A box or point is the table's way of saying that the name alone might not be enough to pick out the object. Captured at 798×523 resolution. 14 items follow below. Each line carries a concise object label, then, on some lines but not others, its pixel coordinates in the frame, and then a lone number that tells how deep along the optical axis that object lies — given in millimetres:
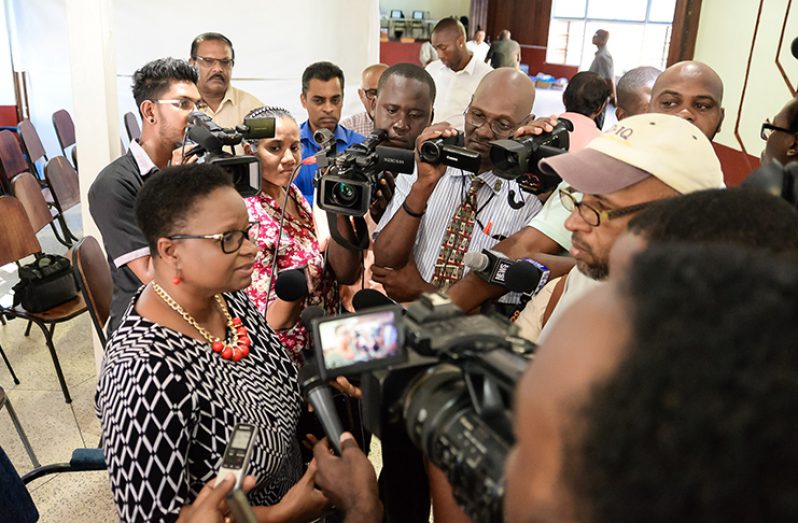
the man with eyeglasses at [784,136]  2404
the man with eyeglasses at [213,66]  3346
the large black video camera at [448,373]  672
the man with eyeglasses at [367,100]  3746
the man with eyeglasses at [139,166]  2066
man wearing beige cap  1249
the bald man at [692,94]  2404
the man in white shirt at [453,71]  4594
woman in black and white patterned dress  1220
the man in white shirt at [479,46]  8759
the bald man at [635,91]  3146
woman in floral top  2029
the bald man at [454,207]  1994
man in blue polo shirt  3145
